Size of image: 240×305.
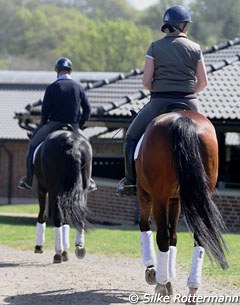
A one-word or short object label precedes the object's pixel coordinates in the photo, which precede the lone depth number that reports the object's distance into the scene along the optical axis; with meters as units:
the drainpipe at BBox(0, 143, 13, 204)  38.69
